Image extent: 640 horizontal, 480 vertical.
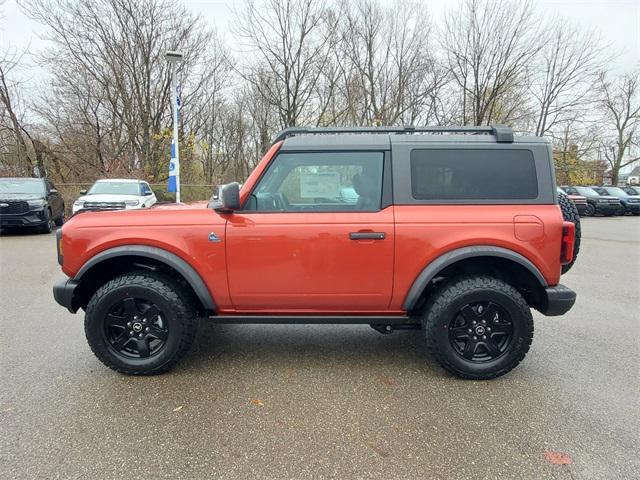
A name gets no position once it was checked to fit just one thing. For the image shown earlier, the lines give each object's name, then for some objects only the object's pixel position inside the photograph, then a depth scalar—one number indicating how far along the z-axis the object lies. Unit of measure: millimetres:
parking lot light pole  13992
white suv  11016
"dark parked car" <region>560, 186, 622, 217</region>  20656
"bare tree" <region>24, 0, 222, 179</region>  19672
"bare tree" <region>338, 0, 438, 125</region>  22016
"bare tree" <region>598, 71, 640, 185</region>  34375
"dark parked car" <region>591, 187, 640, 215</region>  21766
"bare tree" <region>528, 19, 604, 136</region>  22953
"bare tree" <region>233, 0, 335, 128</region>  19891
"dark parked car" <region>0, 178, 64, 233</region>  10336
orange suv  2889
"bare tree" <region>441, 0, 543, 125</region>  20594
